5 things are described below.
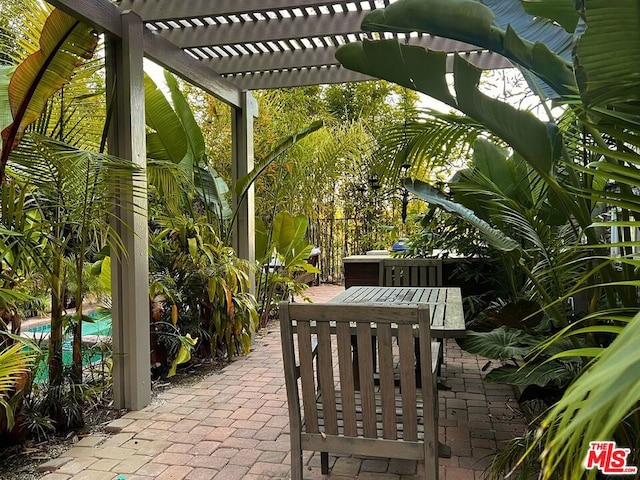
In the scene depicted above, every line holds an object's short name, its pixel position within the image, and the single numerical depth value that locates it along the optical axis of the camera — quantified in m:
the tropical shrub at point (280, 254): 6.22
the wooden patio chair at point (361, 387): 1.92
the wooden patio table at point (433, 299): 2.49
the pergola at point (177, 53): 3.38
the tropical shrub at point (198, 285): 4.21
